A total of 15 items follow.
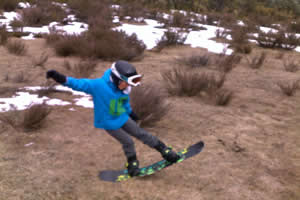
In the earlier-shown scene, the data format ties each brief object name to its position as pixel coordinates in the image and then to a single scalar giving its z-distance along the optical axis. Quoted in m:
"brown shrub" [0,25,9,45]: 6.85
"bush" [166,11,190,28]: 11.01
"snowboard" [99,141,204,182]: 2.47
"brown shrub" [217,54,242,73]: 6.01
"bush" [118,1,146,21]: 11.66
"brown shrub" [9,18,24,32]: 8.49
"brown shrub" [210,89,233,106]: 4.29
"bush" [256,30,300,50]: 9.34
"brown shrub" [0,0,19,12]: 11.36
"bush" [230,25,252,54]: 8.15
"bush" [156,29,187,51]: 8.35
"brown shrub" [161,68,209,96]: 4.65
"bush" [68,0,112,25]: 10.68
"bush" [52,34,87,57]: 6.42
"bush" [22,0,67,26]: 9.62
